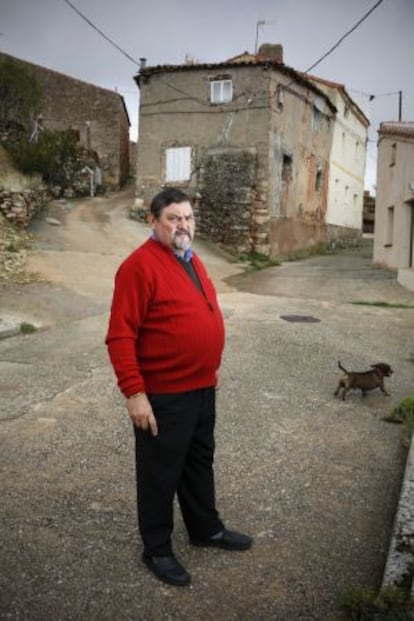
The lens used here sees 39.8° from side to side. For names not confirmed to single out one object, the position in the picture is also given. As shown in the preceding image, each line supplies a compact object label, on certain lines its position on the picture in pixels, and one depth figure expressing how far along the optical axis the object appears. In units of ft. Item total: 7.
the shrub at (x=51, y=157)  66.64
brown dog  18.47
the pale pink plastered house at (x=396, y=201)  50.16
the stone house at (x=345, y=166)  90.72
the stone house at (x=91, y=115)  96.99
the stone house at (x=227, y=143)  67.26
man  8.59
